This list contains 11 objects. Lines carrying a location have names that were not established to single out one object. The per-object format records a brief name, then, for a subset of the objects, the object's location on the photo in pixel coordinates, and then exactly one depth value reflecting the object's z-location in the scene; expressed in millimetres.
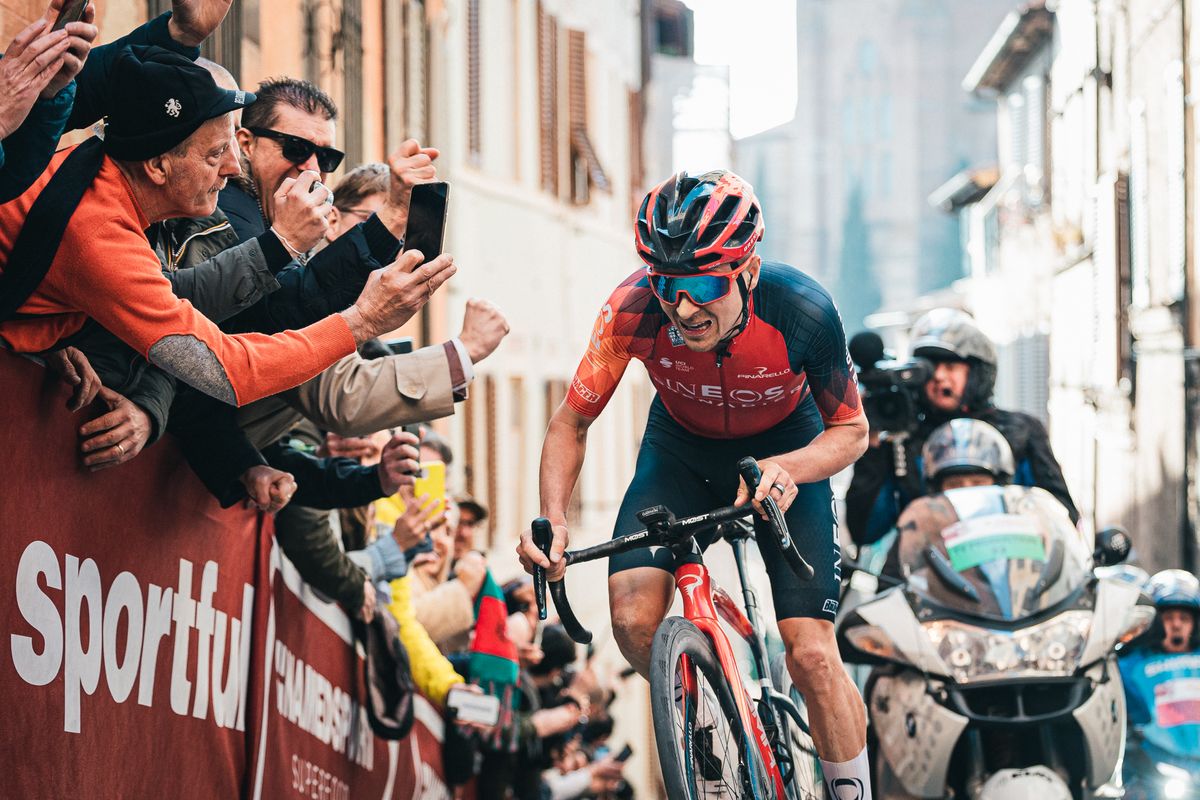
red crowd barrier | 7797
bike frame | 10242
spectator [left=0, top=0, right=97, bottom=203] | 7227
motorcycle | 12750
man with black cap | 7703
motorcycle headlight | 12734
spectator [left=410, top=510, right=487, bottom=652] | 16672
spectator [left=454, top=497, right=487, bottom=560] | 19828
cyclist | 10461
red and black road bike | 9570
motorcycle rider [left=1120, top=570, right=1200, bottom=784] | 16453
